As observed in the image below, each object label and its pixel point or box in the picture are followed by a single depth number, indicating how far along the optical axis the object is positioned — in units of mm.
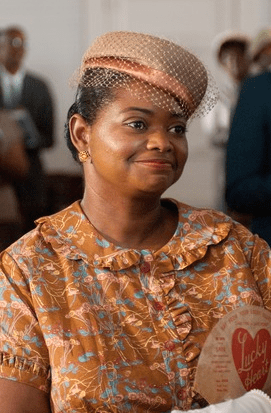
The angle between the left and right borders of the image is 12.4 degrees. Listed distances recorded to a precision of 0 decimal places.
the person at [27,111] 8982
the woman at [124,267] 2434
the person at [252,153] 3830
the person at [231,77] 8445
